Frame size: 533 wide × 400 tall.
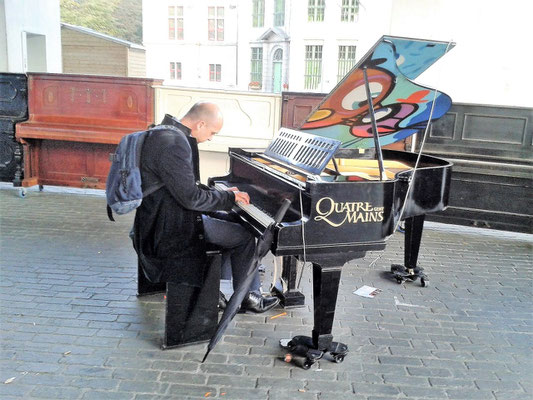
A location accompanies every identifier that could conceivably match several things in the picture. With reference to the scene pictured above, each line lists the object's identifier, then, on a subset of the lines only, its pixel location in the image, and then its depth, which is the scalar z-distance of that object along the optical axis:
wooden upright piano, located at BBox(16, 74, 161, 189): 6.14
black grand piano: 2.45
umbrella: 2.42
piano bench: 2.74
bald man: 2.63
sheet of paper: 3.72
